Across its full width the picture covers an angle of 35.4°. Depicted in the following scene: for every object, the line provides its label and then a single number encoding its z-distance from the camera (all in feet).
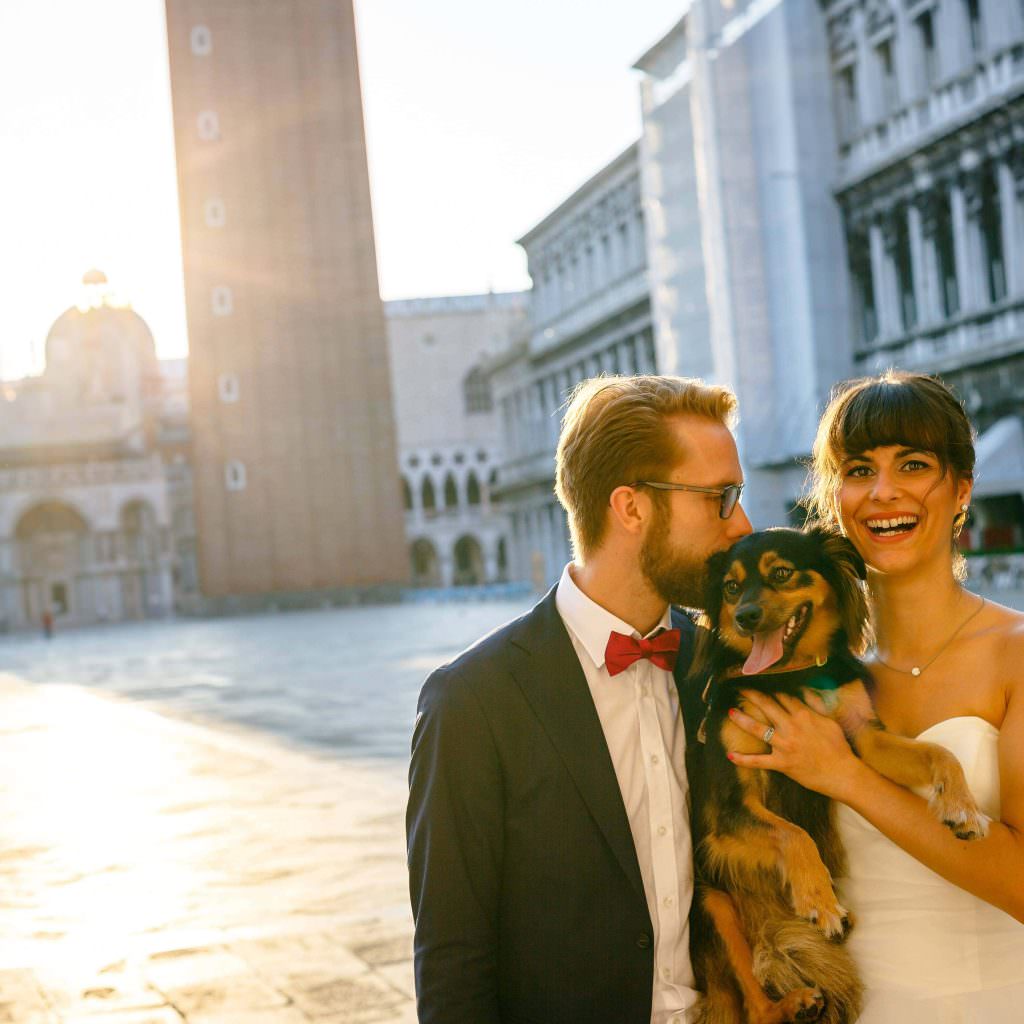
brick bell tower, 184.44
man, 8.87
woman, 8.61
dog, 8.66
